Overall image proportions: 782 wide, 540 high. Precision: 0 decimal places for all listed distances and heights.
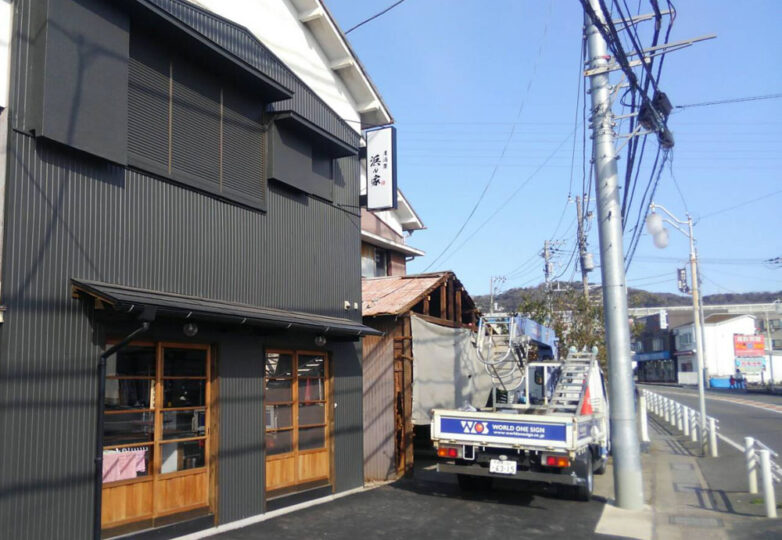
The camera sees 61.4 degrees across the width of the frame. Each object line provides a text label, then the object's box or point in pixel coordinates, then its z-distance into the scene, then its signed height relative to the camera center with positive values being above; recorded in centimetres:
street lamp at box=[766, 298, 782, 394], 6686 +340
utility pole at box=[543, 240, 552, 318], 4084 +531
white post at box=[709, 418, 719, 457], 1711 -246
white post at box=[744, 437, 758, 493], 1160 -218
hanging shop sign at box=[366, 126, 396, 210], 1330 +364
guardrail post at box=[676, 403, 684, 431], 2392 -272
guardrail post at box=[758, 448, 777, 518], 991 -227
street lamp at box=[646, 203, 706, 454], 1311 +206
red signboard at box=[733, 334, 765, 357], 7250 -39
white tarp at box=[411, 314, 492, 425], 1405 -51
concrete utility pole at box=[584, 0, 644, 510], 1082 +92
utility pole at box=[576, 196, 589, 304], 2631 +376
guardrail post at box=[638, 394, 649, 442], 2002 -248
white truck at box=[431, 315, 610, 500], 1048 -155
